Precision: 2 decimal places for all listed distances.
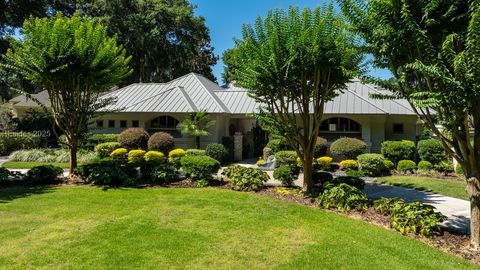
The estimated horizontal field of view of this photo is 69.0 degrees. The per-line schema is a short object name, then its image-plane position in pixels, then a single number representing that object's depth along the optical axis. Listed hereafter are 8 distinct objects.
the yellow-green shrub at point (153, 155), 14.90
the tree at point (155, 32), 32.84
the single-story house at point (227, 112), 18.17
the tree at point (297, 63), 8.55
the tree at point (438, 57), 5.09
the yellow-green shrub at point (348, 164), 15.04
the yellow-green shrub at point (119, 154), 16.61
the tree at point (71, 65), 10.45
